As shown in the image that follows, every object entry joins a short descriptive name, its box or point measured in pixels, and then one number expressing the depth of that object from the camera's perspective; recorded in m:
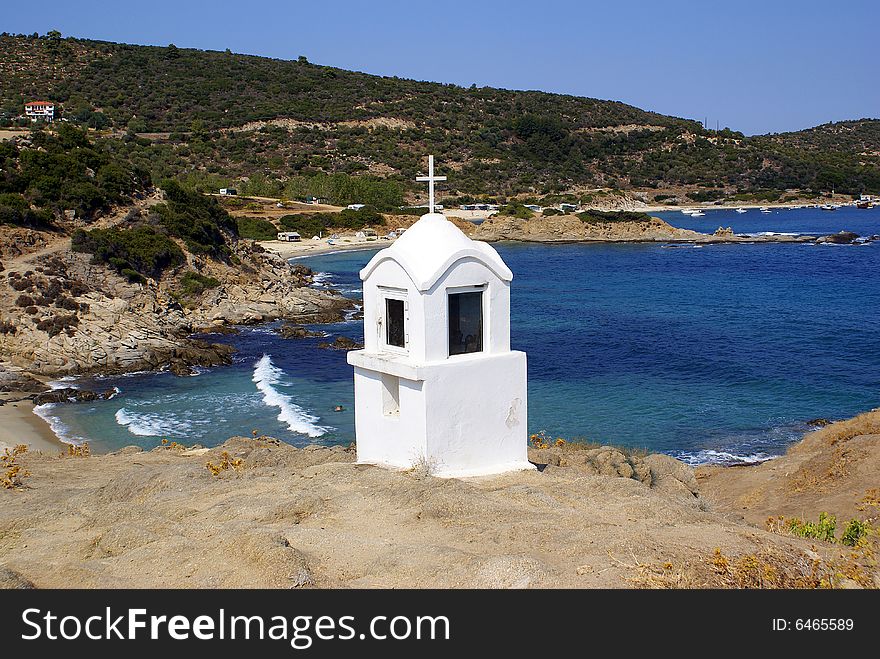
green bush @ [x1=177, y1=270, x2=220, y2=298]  40.59
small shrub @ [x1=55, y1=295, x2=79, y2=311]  33.50
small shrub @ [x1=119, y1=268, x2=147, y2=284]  38.07
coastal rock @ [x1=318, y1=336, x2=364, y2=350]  34.48
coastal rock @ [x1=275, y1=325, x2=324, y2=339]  36.97
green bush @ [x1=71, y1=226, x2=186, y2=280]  38.22
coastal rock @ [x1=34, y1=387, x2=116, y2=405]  26.33
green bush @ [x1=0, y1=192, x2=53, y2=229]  38.44
